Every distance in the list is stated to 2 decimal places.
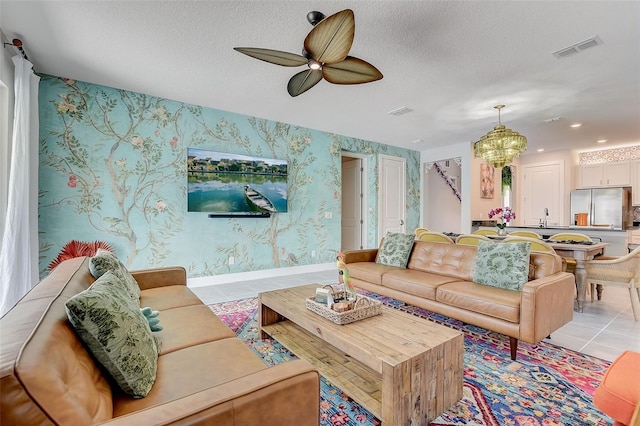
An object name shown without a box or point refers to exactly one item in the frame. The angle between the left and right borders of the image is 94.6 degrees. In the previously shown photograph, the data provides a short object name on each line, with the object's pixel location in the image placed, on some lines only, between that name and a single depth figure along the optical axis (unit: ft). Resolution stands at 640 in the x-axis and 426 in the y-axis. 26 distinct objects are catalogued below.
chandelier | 13.16
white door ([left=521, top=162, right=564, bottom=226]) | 22.84
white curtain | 8.00
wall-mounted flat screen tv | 13.65
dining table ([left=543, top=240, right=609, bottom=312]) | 10.34
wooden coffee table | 4.52
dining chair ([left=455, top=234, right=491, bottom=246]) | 12.06
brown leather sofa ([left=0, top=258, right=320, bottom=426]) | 2.26
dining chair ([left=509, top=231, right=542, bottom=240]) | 12.63
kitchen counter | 14.83
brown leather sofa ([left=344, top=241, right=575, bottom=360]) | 6.93
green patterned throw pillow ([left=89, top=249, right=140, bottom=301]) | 5.73
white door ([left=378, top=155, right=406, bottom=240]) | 21.20
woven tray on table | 5.93
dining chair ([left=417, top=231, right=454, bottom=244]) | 13.08
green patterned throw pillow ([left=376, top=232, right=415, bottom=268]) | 11.59
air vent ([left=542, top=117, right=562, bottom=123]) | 14.92
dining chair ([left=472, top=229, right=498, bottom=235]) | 14.53
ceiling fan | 5.79
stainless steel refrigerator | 19.61
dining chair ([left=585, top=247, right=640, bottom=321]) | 9.60
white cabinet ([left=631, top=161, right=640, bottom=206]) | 20.29
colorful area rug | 5.17
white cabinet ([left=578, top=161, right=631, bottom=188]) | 20.85
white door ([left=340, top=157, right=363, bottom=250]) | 21.26
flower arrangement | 13.94
